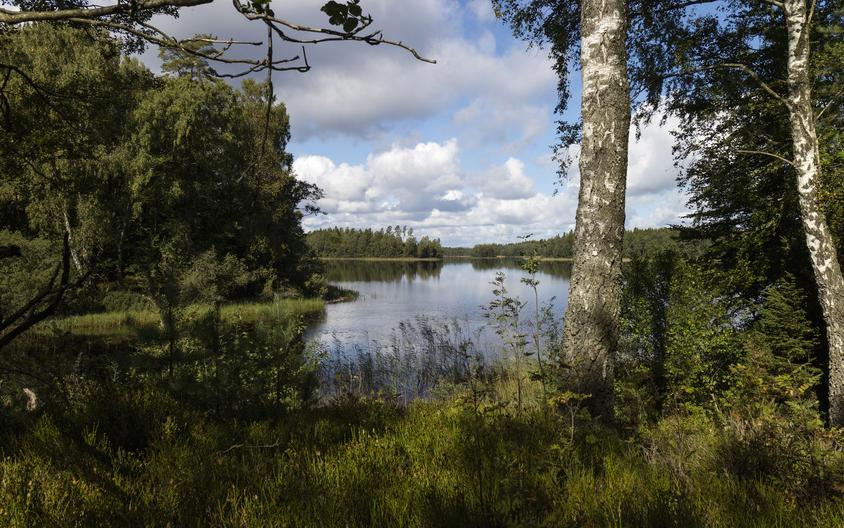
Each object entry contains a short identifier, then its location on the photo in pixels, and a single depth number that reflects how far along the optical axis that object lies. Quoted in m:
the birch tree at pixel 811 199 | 6.80
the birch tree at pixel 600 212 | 3.90
